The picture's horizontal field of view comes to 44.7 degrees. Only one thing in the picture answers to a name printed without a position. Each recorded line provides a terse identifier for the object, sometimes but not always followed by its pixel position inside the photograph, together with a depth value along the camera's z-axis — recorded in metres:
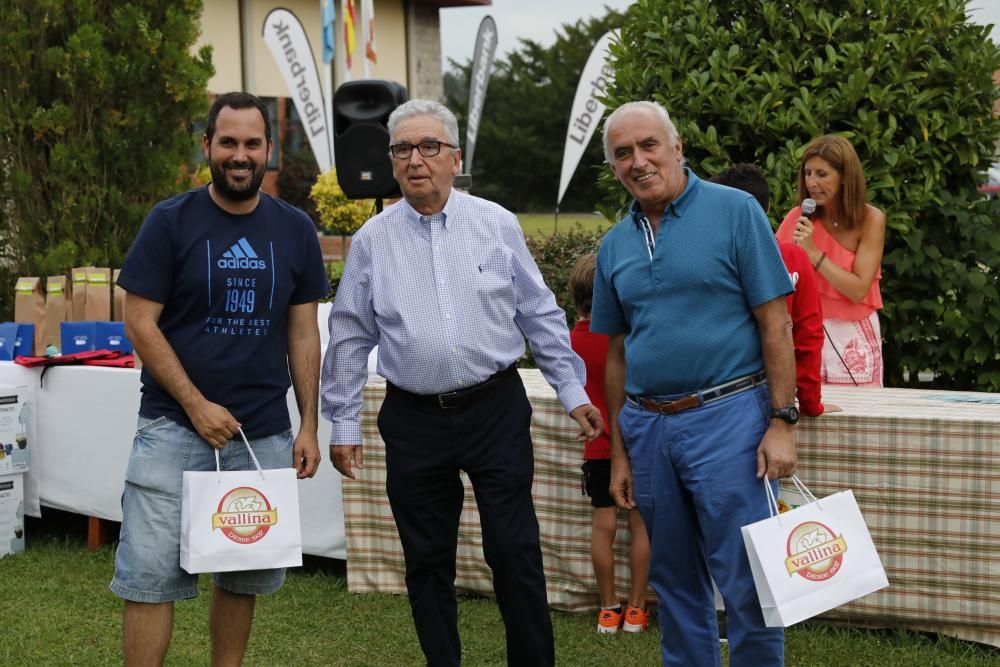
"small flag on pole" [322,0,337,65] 16.98
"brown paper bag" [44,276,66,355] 6.50
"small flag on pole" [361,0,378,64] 16.09
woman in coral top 4.54
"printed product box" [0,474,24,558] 5.82
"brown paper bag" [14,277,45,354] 6.52
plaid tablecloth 3.99
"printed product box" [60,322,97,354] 6.20
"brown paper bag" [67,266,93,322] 6.61
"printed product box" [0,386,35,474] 5.77
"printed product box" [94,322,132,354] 6.23
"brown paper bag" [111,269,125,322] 6.90
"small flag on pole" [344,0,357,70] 17.28
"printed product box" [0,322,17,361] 6.29
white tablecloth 5.64
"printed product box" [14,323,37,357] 6.36
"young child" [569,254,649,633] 4.34
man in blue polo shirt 3.12
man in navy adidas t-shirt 3.22
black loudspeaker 7.59
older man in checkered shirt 3.51
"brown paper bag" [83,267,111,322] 6.57
